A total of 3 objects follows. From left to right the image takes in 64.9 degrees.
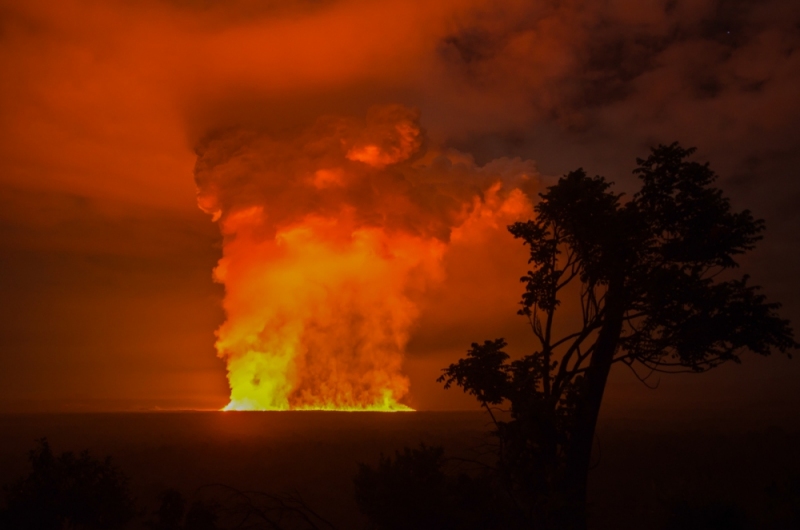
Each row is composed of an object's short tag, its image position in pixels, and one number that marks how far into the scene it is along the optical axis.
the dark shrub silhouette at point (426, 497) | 15.36
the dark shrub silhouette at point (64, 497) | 17.78
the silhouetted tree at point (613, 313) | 14.31
